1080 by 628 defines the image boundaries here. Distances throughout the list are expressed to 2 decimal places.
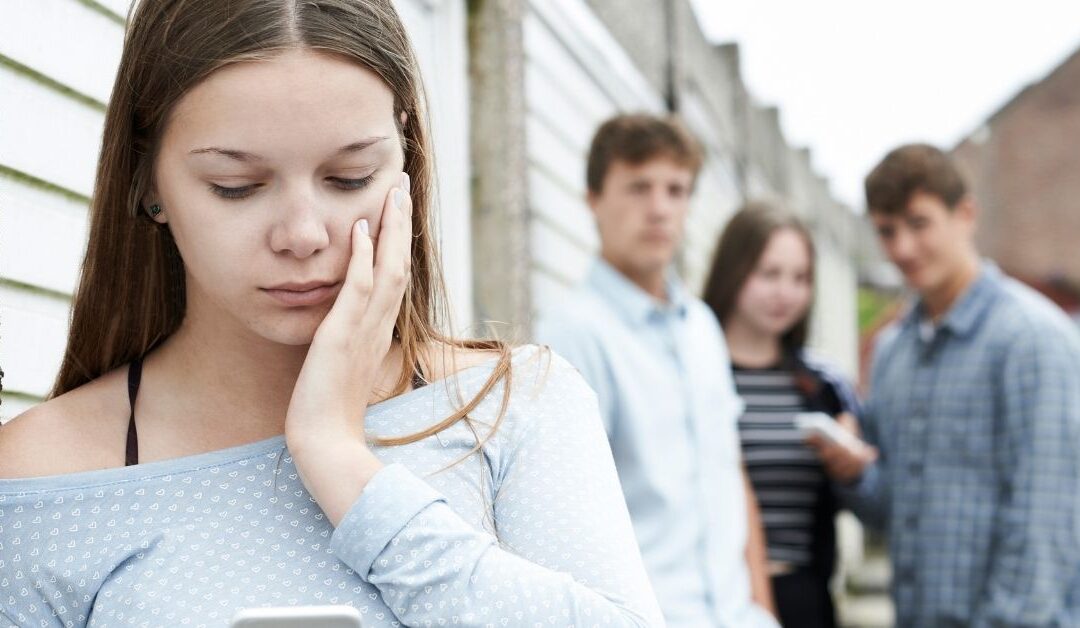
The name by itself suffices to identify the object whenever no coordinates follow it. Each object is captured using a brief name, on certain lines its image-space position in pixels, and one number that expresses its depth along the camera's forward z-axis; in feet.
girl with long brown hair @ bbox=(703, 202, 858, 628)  13.51
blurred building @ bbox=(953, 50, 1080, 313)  87.56
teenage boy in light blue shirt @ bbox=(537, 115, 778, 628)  10.26
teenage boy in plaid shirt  12.20
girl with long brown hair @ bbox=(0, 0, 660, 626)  4.25
